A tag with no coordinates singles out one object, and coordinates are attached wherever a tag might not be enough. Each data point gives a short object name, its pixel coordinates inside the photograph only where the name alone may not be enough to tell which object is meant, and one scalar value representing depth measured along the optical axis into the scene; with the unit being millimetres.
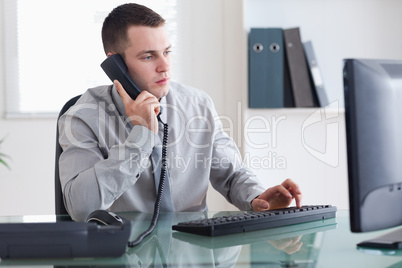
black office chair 1620
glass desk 859
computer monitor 848
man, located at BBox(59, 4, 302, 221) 1504
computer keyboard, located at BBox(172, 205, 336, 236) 1102
